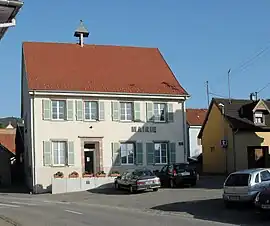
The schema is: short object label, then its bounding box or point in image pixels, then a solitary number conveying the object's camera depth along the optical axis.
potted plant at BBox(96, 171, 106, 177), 38.53
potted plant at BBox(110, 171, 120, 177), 39.09
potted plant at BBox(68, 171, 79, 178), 38.06
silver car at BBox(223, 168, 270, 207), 21.75
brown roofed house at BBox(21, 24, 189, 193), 39.00
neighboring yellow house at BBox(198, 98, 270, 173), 44.97
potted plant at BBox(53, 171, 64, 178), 37.88
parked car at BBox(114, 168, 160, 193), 32.47
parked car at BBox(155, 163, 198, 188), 34.06
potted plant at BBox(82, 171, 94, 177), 38.58
